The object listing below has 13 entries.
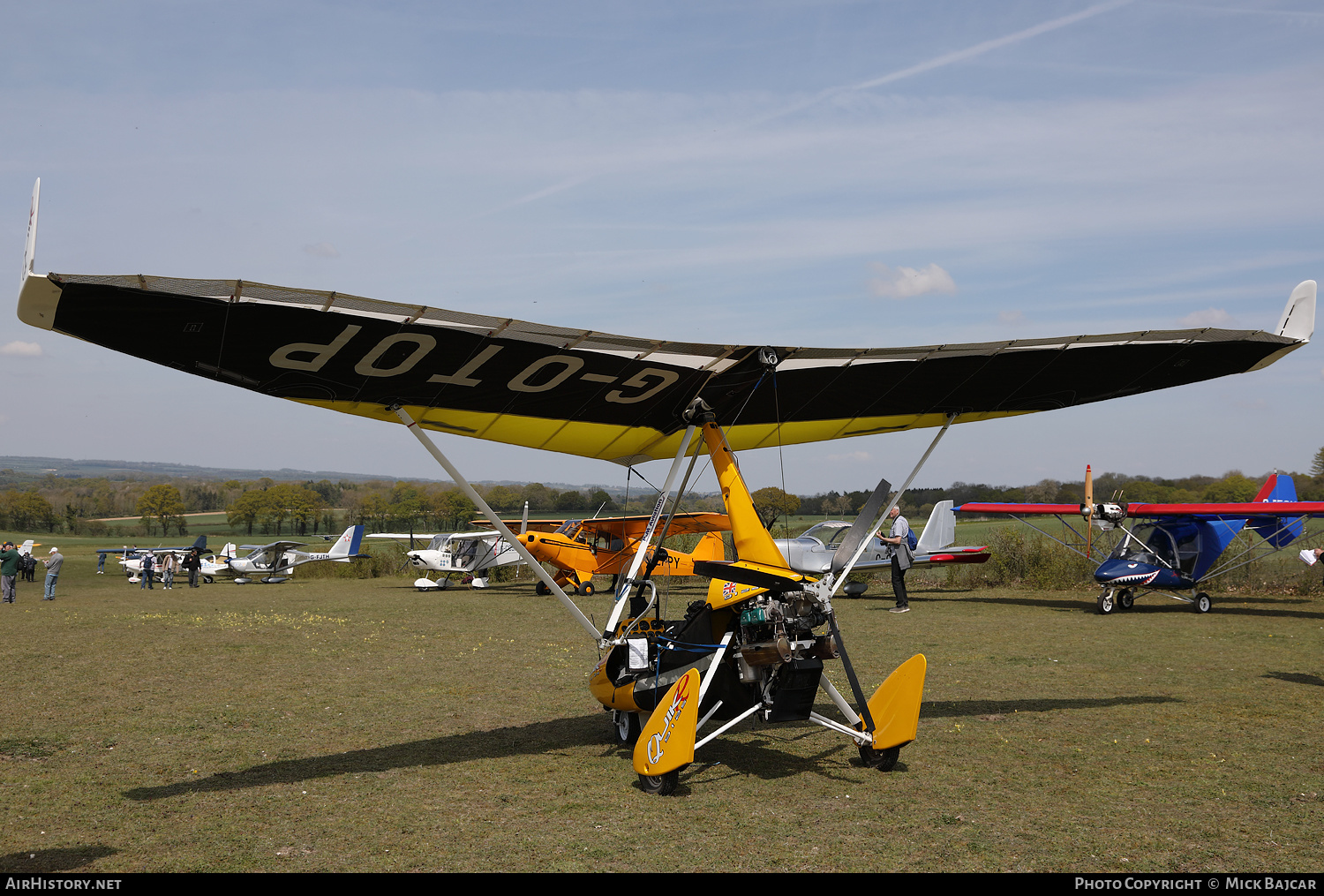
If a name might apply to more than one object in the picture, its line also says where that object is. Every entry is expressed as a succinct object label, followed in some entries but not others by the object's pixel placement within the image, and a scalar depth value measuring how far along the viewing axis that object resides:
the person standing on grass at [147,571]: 27.91
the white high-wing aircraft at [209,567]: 33.84
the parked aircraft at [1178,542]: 17.16
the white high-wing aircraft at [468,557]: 29.08
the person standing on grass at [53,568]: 23.05
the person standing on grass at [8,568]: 20.03
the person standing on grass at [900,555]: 18.39
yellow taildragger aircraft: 23.70
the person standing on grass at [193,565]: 31.05
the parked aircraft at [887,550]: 23.19
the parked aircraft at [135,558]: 33.56
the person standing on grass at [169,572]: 29.97
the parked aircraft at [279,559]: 35.03
